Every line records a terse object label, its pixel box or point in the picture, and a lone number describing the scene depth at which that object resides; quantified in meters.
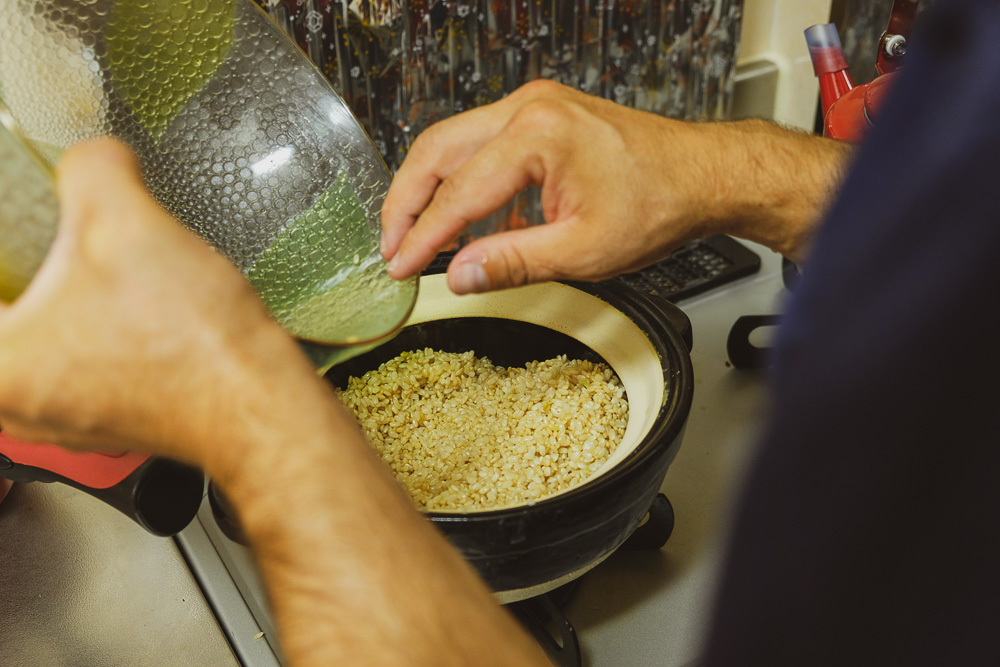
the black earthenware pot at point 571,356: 0.56
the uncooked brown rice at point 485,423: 0.70
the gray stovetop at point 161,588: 0.72
